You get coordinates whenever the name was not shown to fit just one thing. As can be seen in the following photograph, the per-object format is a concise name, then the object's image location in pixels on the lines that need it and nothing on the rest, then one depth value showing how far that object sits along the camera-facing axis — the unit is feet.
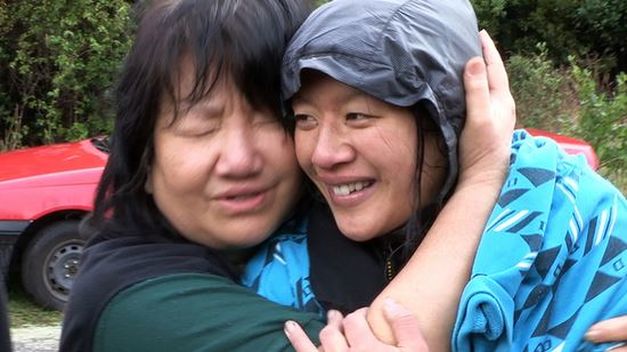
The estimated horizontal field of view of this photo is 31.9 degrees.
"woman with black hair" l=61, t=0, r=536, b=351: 6.35
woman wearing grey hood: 5.93
